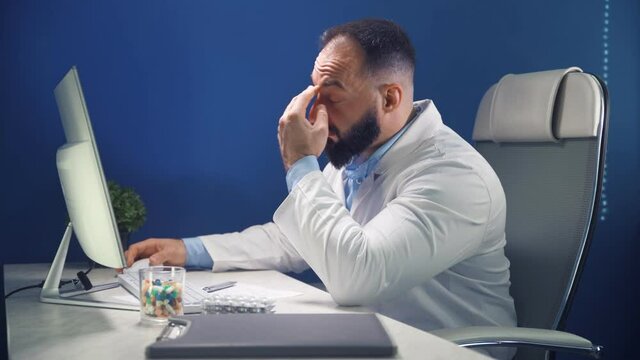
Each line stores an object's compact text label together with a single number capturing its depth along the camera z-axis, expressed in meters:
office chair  1.71
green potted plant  2.01
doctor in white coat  1.53
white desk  1.09
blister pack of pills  1.31
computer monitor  1.31
